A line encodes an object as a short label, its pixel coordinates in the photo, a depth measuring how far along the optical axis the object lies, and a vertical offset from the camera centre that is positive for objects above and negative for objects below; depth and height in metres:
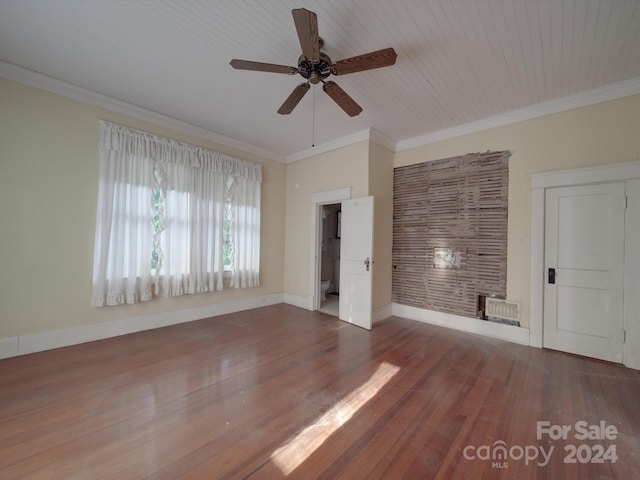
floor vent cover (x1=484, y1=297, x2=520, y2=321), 3.25 -0.86
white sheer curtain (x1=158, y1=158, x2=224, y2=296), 3.65 +0.13
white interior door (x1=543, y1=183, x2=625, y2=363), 2.70 -0.28
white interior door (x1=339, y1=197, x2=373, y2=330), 3.75 -0.30
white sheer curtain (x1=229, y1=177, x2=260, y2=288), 4.40 +0.19
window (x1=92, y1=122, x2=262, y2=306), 3.17 +0.32
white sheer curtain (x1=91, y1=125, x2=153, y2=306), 3.11 +0.16
